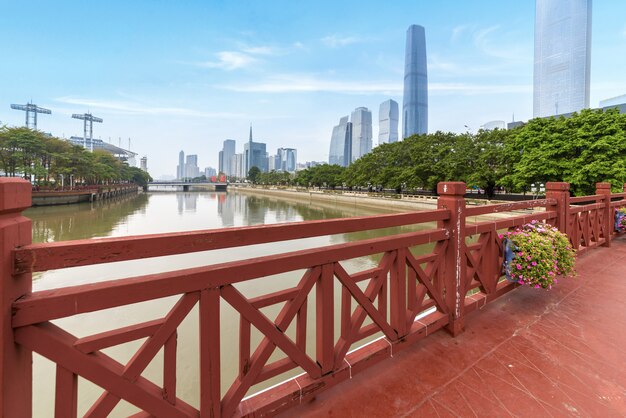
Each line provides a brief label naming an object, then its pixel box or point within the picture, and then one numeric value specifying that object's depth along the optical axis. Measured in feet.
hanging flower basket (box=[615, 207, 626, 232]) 21.20
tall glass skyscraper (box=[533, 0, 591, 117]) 413.18
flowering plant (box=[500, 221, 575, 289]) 10.21
